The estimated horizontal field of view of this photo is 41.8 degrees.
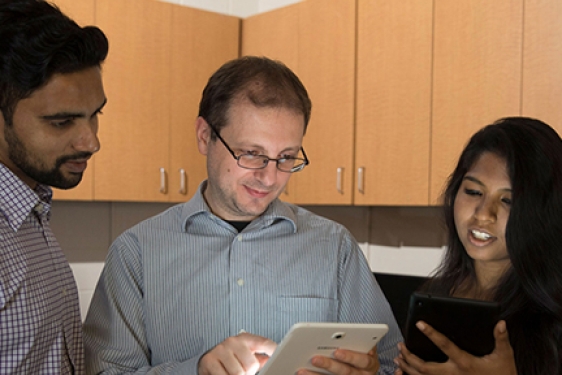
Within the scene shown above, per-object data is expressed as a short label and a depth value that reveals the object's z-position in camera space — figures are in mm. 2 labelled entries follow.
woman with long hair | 1449
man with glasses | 1469
